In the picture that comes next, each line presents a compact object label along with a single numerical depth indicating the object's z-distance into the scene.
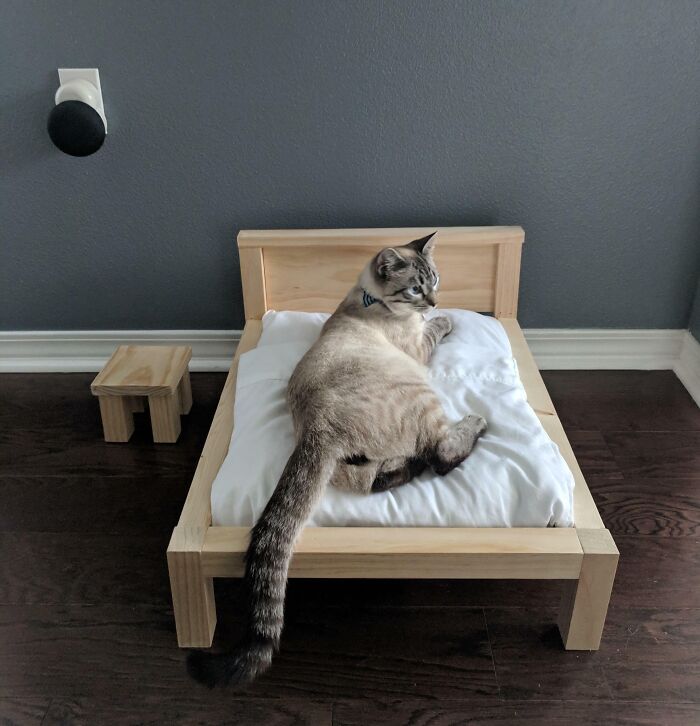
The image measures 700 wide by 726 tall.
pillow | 1.45
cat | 1.30
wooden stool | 2.02
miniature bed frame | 1.38
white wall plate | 2.06
